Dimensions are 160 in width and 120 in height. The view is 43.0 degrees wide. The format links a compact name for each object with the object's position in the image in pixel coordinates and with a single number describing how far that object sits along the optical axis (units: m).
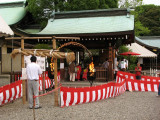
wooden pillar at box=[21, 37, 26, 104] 7.44
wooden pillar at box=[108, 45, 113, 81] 13.56
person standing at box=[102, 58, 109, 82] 14.02
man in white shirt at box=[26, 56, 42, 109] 6.68
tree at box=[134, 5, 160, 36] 40.03
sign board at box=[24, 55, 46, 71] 7.86
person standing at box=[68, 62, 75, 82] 13.78
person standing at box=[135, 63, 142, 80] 12.56
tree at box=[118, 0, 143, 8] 32.19
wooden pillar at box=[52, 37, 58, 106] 7.19
